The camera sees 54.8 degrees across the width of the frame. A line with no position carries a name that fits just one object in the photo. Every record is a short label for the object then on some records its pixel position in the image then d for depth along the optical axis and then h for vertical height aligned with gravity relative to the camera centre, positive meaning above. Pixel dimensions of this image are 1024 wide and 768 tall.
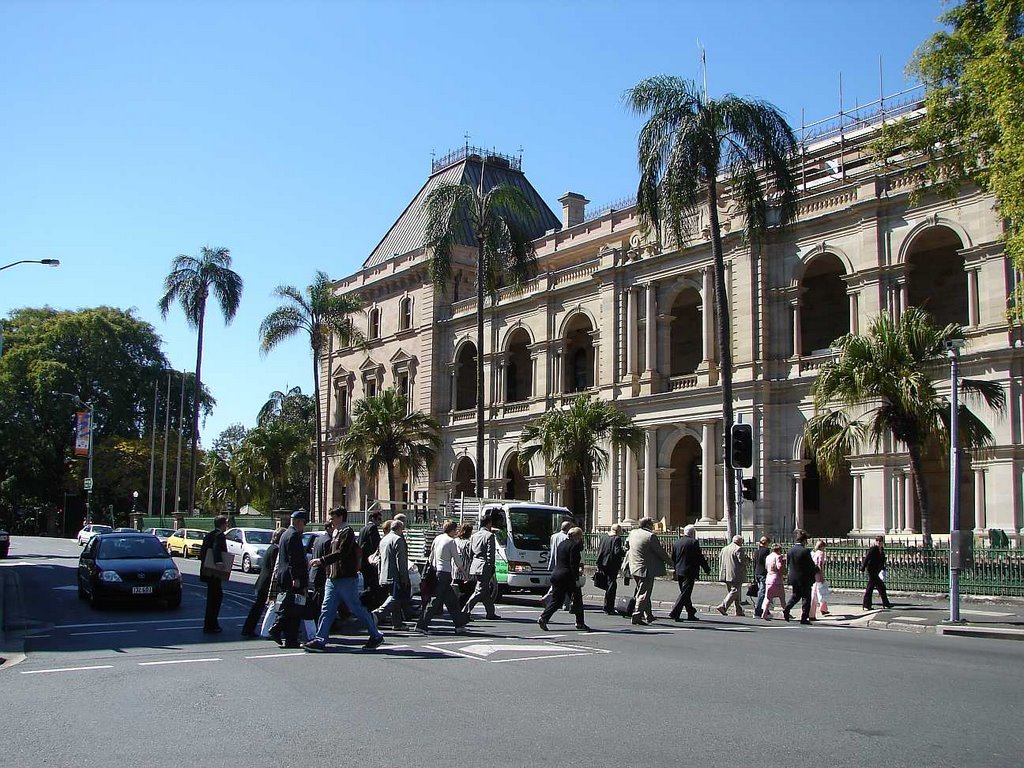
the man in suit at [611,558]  18.47 -1.08
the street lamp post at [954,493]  17.77 +0.18
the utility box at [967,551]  22.67 -1.11
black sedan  18.83 -1.47
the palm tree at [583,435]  36.41 +2.40
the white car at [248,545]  31.33 -1.55
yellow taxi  39.84 -1.89
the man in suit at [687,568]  18.28 -1.25
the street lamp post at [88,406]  64.74 +6.49
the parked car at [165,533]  46.68 -1.82
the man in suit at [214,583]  15.09 -1.33
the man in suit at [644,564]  17.23 -1.11
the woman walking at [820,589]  20.09 -1.80
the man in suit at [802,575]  19.06 -1.41
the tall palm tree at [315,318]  51.50 +9.47
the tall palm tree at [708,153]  28.22 +9.97
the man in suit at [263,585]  13.77 -1.25
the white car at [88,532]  48.75 -1.79
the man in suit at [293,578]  12.80 -1.03
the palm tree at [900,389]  23.94 +2.80
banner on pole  54.72 +3.62
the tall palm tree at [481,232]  36.88 +10.07
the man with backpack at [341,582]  12.75 -1.08
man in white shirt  15.00 -1.22
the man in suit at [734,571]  19.64 -1.40
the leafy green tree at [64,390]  71.62 +7.84
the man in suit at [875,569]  20.55 -1.38
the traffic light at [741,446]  20.86 +1.16
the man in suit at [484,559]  16.52 -1.00
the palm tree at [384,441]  48.28 +2.78
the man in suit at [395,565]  14.80 -1.00
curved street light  27.80 +6.52
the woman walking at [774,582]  19.73 -1.60
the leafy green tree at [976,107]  19.48 +8.79
